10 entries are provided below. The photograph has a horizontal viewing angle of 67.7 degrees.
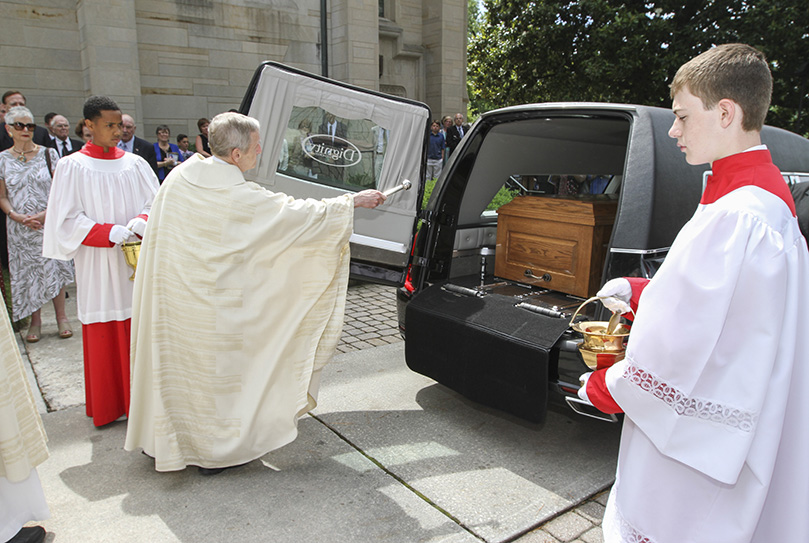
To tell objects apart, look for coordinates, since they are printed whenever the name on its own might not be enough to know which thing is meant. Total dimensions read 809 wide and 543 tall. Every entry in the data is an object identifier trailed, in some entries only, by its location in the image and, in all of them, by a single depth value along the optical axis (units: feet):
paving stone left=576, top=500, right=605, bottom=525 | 9.46
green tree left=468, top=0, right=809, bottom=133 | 50.47
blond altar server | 4.87
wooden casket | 12.55
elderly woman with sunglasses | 17.98
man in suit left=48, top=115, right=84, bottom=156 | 24.49
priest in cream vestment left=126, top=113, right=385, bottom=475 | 9.96
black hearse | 10.20
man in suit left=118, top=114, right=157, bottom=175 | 26.66
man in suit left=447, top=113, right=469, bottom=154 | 47.29
